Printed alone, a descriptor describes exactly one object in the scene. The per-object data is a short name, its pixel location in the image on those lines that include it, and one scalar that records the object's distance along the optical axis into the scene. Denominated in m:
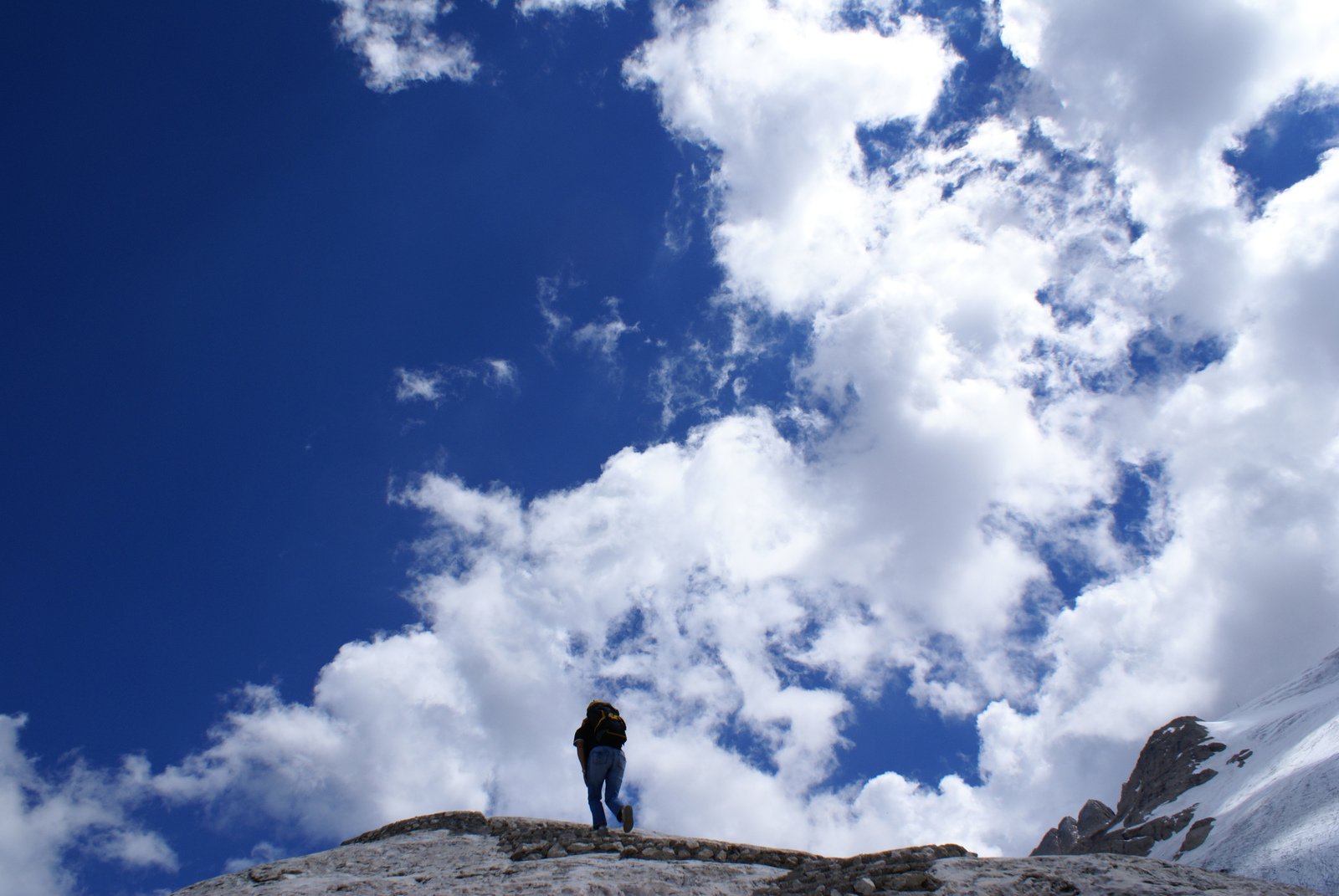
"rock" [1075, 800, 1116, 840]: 159.50
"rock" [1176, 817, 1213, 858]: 100.12
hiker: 17.56
